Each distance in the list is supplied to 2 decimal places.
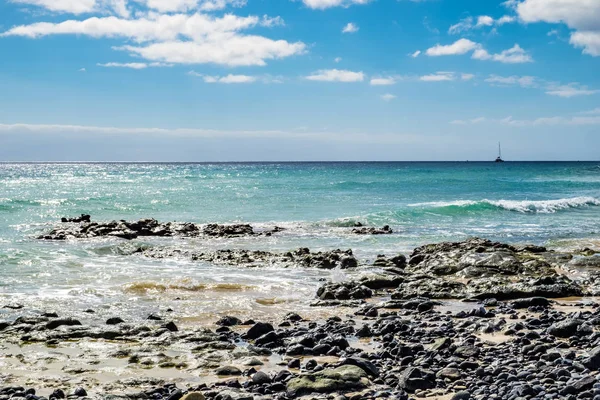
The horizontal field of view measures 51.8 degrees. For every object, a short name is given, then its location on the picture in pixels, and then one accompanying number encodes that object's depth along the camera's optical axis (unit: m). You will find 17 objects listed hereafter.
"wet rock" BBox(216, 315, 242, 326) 12.38
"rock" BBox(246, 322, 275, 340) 11.20
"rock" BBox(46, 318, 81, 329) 11.87
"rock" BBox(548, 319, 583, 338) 10.37
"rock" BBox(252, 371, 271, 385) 8.44
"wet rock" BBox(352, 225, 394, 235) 30.86
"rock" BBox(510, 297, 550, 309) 13.65
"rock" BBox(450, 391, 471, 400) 7.43
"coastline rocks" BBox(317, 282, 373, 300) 15.17
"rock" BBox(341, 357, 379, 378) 8.60
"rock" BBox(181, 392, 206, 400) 7.79
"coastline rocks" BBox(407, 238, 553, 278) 18.31
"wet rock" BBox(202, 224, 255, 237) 30.23
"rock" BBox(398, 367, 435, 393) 8.04
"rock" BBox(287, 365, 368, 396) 8.05
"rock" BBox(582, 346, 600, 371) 8.20
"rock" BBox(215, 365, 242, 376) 9.07
